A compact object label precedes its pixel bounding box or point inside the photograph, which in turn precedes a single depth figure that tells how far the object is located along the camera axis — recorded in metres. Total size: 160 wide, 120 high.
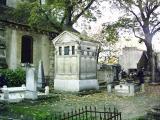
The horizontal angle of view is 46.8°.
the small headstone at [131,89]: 11.10
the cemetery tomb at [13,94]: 8.78
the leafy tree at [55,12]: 13.57
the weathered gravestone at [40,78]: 11.82
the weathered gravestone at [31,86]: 8.89
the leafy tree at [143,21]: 16.92
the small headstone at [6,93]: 8.80
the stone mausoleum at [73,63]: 11.44
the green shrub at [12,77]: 11.67
